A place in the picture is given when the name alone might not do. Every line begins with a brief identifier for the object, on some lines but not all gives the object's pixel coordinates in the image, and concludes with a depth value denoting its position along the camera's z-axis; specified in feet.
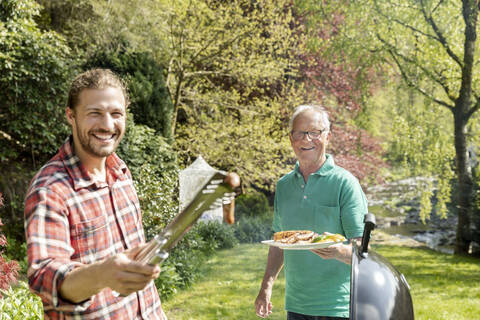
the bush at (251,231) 34.86
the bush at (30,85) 24.09
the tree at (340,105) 37.90
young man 3.67
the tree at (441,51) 28.43
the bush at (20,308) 12.41
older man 7.63
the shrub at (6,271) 11.50
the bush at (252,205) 38.68
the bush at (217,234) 31.17
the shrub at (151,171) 21.95
